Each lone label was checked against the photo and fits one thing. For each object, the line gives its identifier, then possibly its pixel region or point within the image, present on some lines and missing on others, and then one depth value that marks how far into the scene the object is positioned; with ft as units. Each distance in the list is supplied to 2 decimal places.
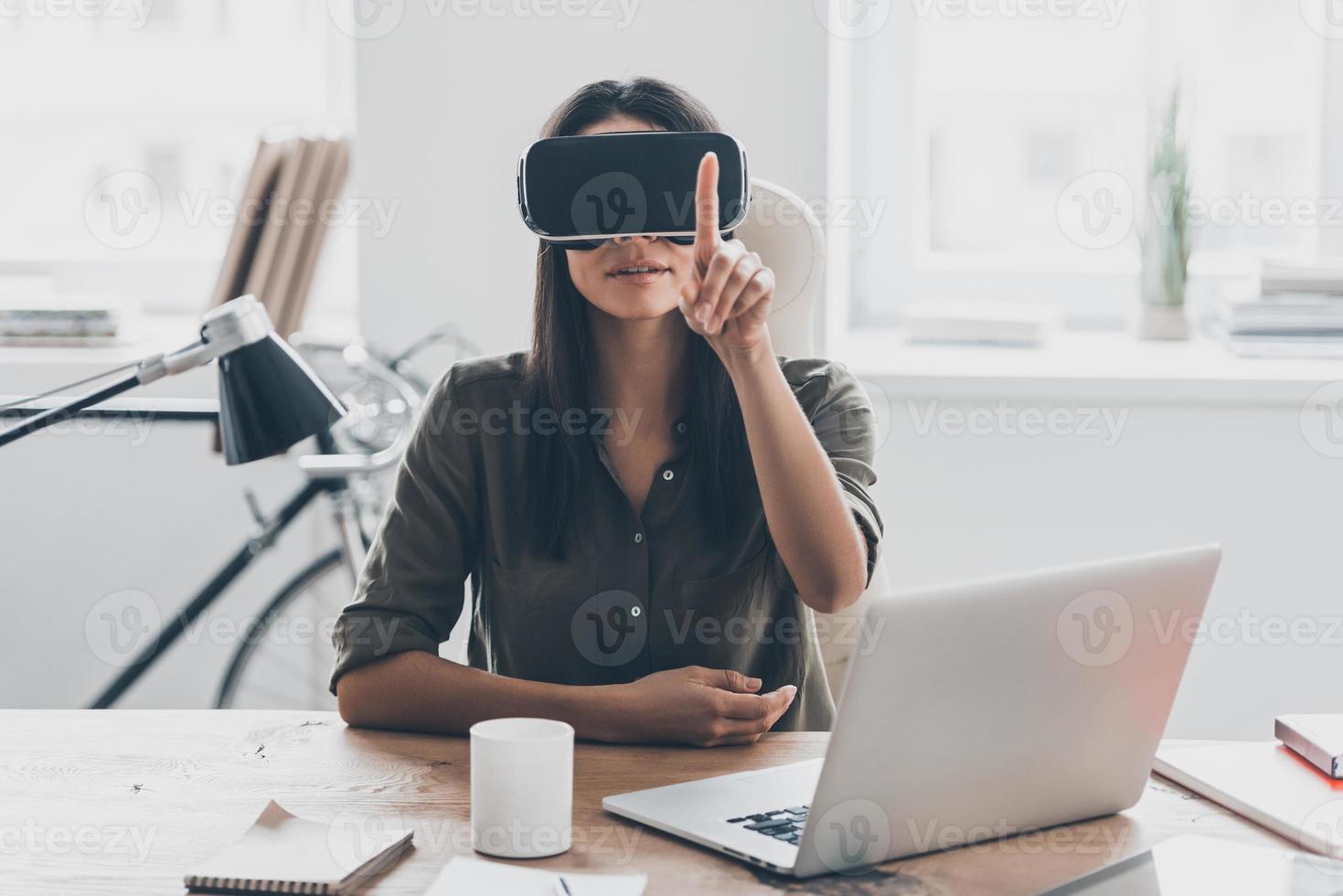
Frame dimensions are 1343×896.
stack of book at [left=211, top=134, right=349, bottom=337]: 14.15
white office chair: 10.60
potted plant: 14.03
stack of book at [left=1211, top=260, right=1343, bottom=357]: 13.55
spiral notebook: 8.27
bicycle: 12.72
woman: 9.86
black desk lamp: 8.81
